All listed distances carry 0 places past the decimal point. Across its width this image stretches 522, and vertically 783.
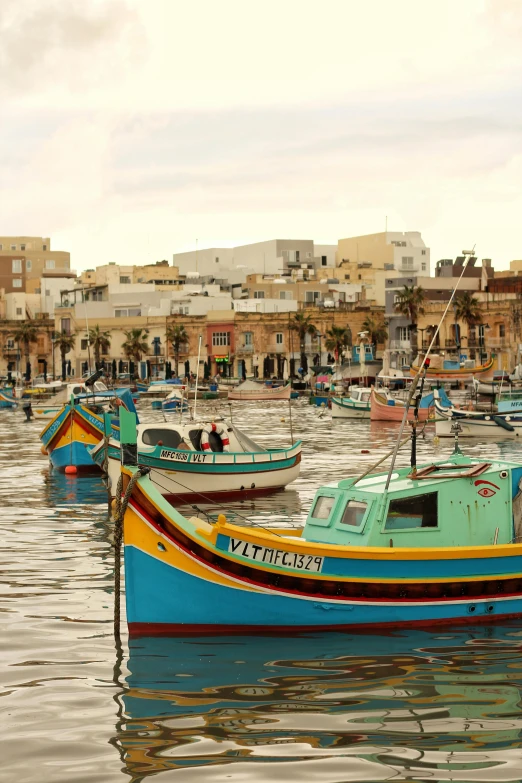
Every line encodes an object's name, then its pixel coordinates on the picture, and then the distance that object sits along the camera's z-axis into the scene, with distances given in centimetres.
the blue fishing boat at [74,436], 3947
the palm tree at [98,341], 12900
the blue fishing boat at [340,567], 1570
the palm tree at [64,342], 13212
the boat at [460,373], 9256
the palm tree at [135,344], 12862
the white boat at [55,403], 8194
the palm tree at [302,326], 12344
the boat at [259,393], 10181
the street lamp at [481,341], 10725
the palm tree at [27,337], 13259
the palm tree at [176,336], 12512
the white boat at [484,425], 5644
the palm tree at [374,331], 12206
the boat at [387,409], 6769
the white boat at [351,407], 7369
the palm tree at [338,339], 12062
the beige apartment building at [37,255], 16150
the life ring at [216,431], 3269
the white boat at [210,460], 3041
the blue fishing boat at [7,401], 9944
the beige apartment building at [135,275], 15025
